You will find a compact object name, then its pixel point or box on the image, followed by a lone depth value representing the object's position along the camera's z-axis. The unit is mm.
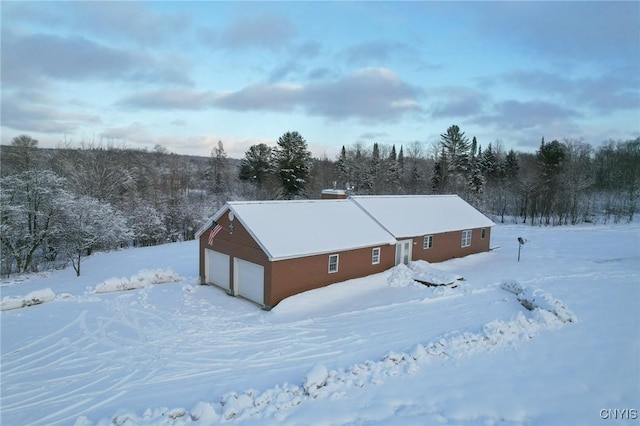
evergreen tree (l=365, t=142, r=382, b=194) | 53438
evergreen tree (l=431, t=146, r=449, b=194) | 54500
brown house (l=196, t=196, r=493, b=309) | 15648
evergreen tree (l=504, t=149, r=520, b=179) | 66438
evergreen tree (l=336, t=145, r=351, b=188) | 61847
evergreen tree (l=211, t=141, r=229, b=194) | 68312
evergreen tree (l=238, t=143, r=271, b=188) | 62169
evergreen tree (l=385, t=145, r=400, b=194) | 55269
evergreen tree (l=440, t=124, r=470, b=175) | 58312
